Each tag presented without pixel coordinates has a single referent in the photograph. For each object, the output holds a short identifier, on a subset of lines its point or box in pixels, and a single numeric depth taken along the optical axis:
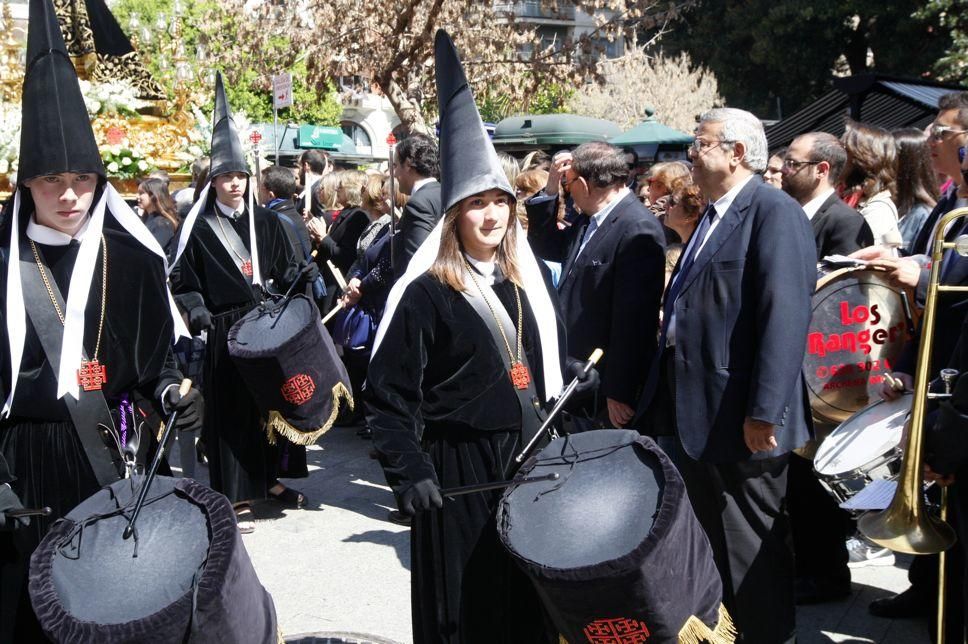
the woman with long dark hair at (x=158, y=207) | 8.70
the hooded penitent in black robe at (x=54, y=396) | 3.43
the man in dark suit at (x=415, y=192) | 5.89
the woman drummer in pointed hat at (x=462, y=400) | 3.43
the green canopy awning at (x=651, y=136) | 17.23
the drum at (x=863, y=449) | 3.67
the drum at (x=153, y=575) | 2.65
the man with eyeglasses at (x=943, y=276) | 3.83
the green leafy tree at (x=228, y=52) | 16.27
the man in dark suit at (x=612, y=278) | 4.73
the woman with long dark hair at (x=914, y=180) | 5.80
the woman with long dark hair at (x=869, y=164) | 5.83
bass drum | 4.20
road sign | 12.54
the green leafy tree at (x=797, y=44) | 25.78
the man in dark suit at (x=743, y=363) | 3.73
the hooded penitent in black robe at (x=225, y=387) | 6.58
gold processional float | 11.55
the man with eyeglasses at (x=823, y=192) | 5.00
